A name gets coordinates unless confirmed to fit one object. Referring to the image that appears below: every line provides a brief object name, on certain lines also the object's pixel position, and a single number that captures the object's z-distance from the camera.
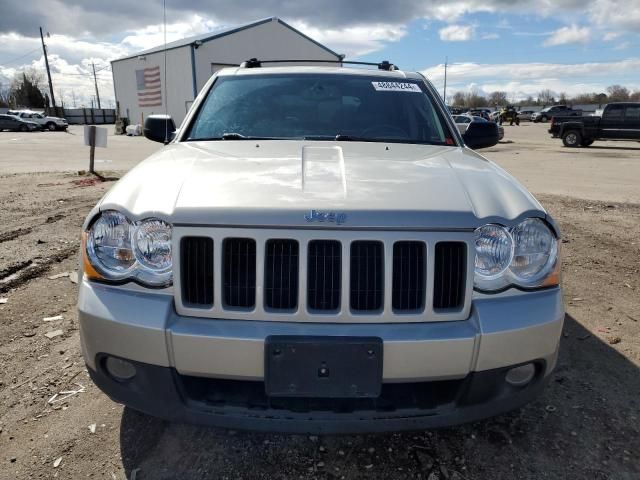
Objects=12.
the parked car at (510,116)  46.22
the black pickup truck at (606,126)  20.39
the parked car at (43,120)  39.59
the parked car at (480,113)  35.98
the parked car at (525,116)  59.50
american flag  34.46
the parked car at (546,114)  50.76
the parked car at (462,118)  23.55
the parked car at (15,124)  38.34
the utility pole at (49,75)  49.19
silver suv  1.70
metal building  30.62
